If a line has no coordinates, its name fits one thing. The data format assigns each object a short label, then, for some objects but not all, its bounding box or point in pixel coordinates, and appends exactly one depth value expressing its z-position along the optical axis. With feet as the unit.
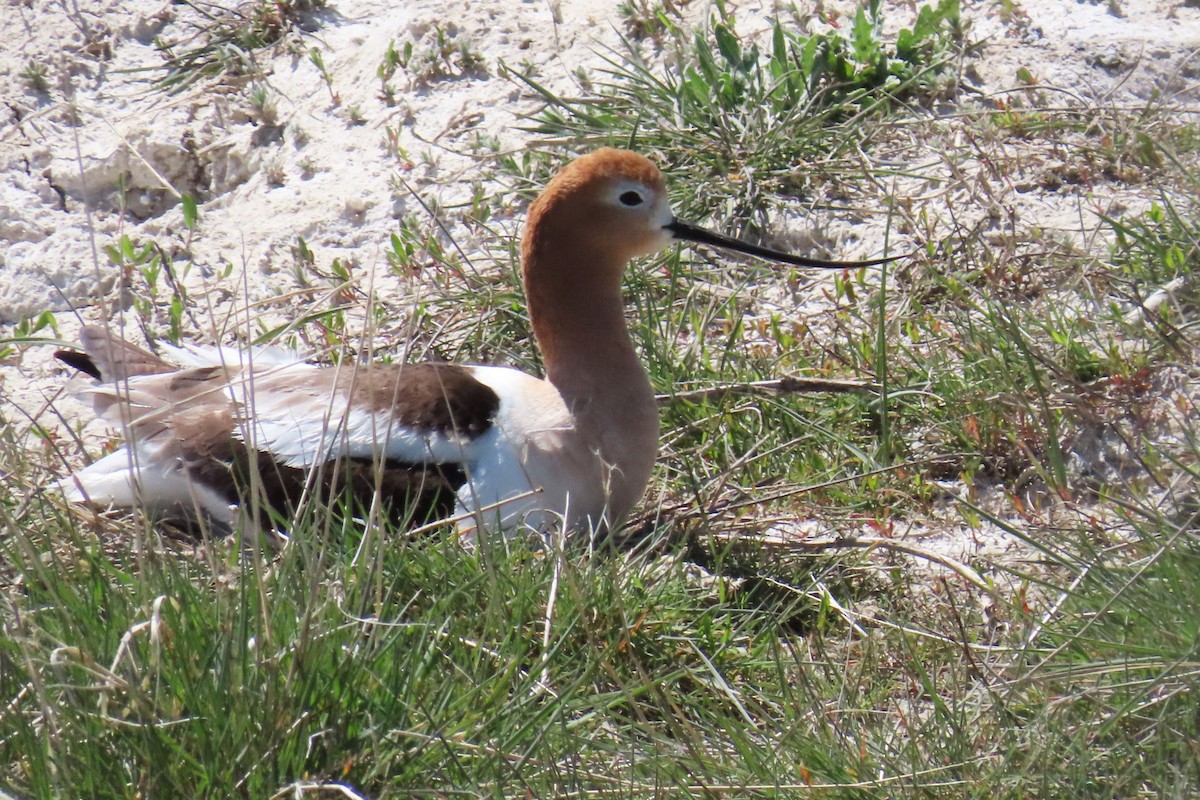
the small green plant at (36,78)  38.42
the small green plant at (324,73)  38.06
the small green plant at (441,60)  37.73
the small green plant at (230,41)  39.45
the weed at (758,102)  33.65
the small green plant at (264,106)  37.40
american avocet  24.45
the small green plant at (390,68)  37.60
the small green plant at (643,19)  37.35
